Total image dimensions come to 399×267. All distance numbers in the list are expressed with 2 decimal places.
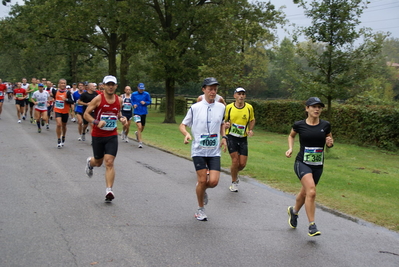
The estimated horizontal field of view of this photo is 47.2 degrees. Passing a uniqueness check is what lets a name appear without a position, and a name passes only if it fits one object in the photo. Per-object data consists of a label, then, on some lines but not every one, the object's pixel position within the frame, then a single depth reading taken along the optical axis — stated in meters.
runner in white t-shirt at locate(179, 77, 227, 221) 6.65
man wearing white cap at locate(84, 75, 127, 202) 7.68
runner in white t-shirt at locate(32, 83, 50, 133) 19.16
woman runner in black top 6.29
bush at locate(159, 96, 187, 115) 42.16
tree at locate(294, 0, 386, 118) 15.61
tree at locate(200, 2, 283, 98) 23.11
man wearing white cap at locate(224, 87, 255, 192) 9.05
